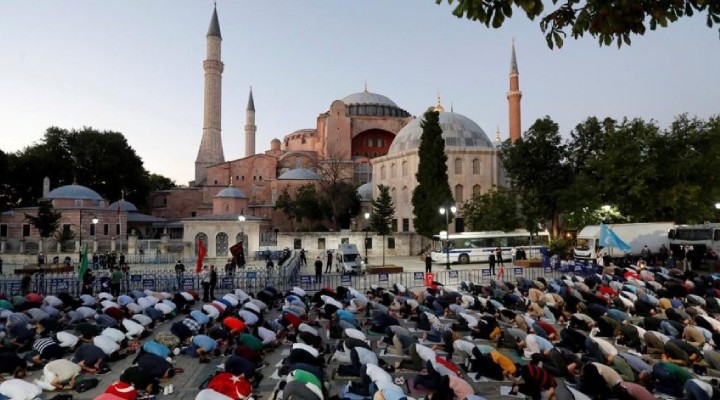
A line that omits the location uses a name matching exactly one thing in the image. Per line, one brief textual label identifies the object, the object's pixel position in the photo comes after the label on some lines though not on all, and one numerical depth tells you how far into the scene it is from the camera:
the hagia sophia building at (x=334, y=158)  42.31
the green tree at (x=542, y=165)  33.31
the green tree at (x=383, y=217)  35.22
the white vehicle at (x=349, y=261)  24.60
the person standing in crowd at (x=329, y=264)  24.80
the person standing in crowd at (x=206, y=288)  16.30
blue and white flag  21.05
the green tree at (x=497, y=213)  33.84
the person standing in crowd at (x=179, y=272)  17.67
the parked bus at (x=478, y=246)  28.33
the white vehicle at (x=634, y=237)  25.50
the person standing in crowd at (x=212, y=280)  16.53
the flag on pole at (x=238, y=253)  21.45
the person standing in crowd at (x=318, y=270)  19.85
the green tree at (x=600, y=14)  4.42
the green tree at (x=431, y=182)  34.75
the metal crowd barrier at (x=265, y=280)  17.83
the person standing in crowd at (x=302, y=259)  28.75
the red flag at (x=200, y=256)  19.36
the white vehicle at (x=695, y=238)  24.34
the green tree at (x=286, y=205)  46.66
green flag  17.06
